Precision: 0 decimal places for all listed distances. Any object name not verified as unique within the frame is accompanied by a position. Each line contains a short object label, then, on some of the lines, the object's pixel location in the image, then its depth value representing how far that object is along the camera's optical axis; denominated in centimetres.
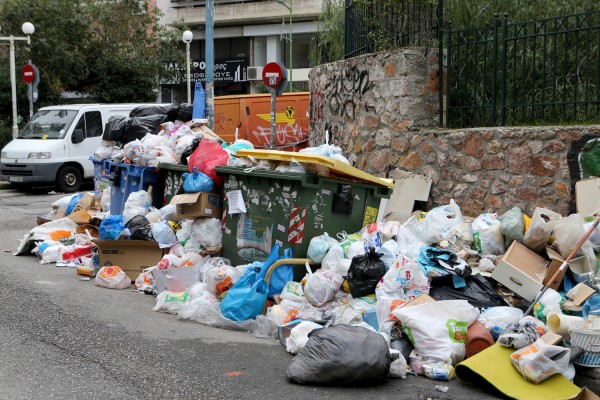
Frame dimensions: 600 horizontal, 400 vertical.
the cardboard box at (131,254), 832
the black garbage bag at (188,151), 923
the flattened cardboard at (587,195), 677
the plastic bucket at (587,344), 504
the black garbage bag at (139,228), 849
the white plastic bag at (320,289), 638
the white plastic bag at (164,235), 835
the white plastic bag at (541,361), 489
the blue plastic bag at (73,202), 1145
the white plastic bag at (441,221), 686
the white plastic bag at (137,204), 931
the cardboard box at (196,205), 785
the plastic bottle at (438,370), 521
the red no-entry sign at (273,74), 1196
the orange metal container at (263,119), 1742
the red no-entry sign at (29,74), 2008
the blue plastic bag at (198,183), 794
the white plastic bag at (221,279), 698
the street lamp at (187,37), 2433
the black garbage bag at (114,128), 1151
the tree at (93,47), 2572
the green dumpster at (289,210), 711
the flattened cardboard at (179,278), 739
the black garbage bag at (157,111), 1227
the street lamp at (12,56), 2053
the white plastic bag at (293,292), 649
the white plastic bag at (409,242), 652
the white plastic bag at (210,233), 790
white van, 1723
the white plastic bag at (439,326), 538
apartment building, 3869
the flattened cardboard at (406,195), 855
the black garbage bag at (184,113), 1206
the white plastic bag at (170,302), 704
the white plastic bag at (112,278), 806
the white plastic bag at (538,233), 632
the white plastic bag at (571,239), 613
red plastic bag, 814
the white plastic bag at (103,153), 1138
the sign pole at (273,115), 1201
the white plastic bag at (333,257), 669
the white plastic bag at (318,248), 688
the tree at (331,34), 1441
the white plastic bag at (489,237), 676
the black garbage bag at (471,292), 600
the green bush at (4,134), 2395
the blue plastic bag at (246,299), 651
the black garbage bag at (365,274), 621
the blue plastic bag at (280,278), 672
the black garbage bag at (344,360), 498
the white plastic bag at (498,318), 560
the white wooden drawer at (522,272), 594
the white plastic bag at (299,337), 568
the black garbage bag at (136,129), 1143
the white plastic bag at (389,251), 641
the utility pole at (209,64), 1416
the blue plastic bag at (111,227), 871
